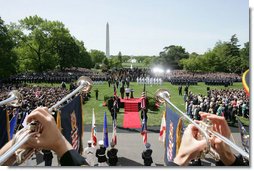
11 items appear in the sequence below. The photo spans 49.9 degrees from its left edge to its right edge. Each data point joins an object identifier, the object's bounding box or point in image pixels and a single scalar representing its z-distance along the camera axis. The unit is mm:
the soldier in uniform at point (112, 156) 8711
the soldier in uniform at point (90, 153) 8734
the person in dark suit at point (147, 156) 8469
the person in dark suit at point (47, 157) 8336
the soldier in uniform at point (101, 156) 8594
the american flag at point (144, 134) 10719
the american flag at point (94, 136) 9727
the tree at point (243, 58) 54300
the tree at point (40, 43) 46344
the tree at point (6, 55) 31344
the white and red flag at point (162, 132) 8677
